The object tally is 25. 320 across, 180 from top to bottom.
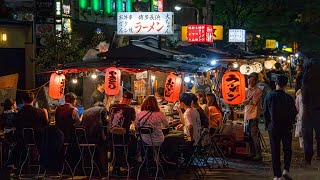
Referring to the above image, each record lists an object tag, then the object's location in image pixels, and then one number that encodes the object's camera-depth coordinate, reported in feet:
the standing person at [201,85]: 63.26
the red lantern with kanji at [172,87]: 48.91
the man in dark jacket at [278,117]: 35.12
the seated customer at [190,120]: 39.65
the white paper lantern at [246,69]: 85.36
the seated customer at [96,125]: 39.37
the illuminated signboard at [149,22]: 58.90
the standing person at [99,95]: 52.85
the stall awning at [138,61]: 46.19
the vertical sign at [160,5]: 112.27
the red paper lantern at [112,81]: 48.73
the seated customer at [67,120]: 40.01
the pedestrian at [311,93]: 27.14
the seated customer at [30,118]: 39.91
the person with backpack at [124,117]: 38.86
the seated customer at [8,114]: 43.11
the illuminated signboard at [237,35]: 125.69
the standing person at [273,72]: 78.28
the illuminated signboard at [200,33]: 100.78
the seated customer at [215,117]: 46.70
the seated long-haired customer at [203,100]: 45.94
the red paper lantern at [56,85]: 50.52
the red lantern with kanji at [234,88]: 50.03
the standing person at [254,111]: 47.57
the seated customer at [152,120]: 37.86
